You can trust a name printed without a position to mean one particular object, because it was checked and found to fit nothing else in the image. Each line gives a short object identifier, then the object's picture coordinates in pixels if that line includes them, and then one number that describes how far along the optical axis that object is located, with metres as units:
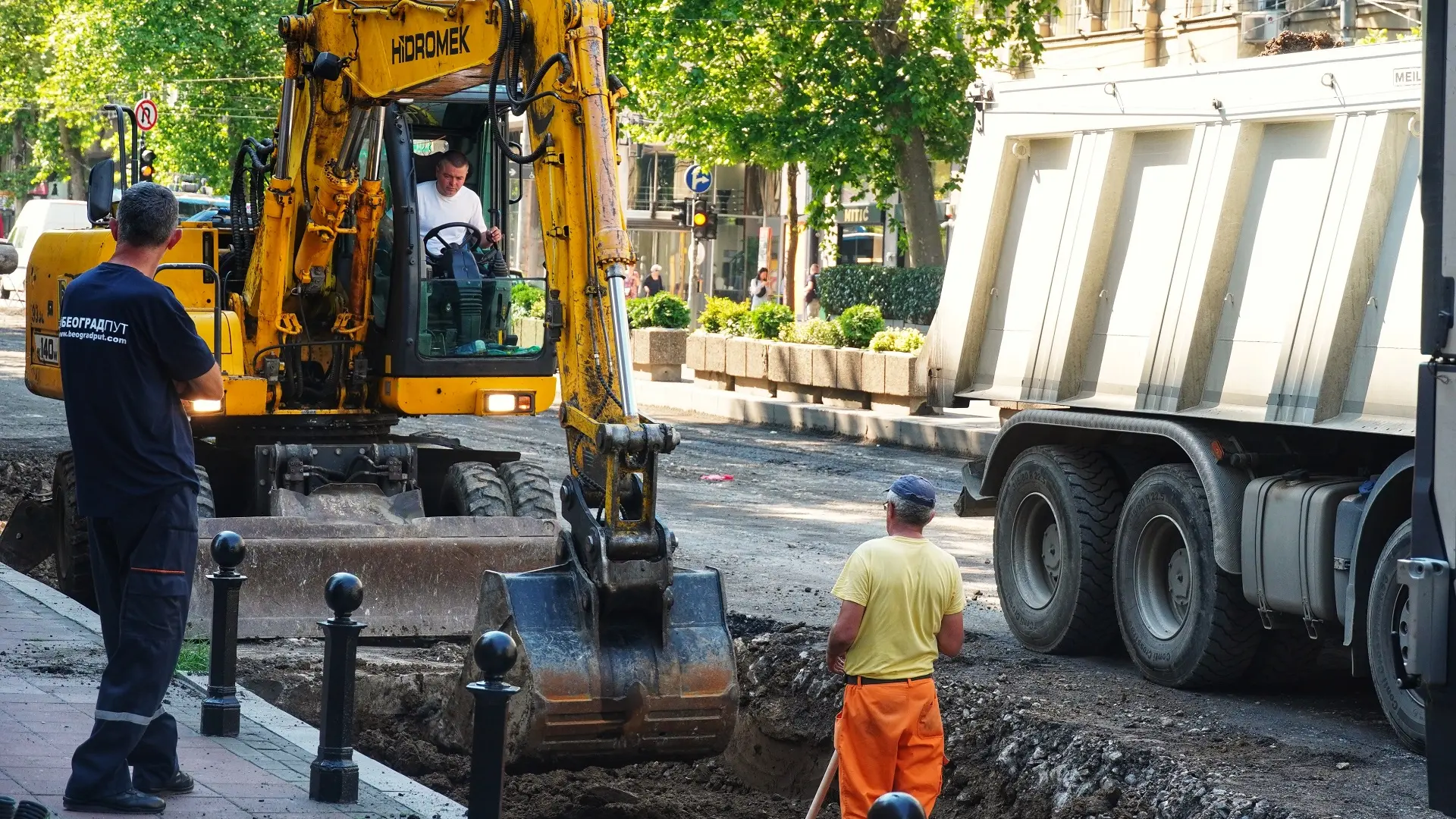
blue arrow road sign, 35.47
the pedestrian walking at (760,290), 40.03
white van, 43.34
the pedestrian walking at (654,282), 41.69
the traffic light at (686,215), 35.34
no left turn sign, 25.47
